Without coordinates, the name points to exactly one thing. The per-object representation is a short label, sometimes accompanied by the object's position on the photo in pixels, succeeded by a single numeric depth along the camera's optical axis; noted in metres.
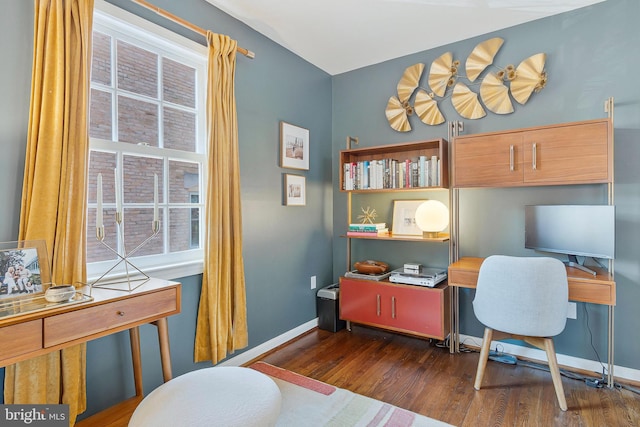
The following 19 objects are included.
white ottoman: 1.13
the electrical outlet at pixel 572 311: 2.35
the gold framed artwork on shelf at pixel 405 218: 2.96
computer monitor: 2.02
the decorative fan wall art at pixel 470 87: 2.49
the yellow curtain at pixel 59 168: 1.41
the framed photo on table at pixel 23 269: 1.25
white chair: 1.85
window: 1.76
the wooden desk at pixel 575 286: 1.90
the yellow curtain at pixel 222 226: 2.11
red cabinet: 2.57
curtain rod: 1.82
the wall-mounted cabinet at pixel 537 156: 2.06
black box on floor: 3.11
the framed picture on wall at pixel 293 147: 2.82
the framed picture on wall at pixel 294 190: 2.87
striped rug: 1.77
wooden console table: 1.13
